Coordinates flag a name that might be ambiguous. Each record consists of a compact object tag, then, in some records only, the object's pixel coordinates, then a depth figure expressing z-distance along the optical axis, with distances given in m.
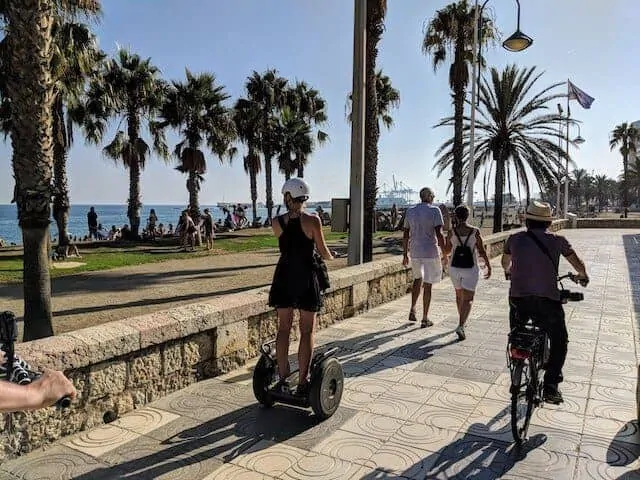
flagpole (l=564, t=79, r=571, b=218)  32.13
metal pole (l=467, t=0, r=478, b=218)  15.48
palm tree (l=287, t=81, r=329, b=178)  34.50
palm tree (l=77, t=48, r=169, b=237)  21.22
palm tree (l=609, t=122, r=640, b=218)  56.06
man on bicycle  3.64
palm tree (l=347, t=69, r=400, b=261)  12.38
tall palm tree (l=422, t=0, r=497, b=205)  18.66
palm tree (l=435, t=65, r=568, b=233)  21.70
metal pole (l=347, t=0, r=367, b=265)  8.36
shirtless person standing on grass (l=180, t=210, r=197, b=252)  18.50
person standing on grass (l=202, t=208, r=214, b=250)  18.66
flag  27.48
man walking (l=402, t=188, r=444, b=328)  6.50
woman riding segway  3.71
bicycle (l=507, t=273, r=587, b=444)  3.36
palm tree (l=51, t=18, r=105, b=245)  13.30
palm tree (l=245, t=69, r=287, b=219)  31.70
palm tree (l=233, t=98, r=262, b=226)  31.70
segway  3.67
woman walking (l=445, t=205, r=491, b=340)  6.11
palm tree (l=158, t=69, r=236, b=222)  23.58
